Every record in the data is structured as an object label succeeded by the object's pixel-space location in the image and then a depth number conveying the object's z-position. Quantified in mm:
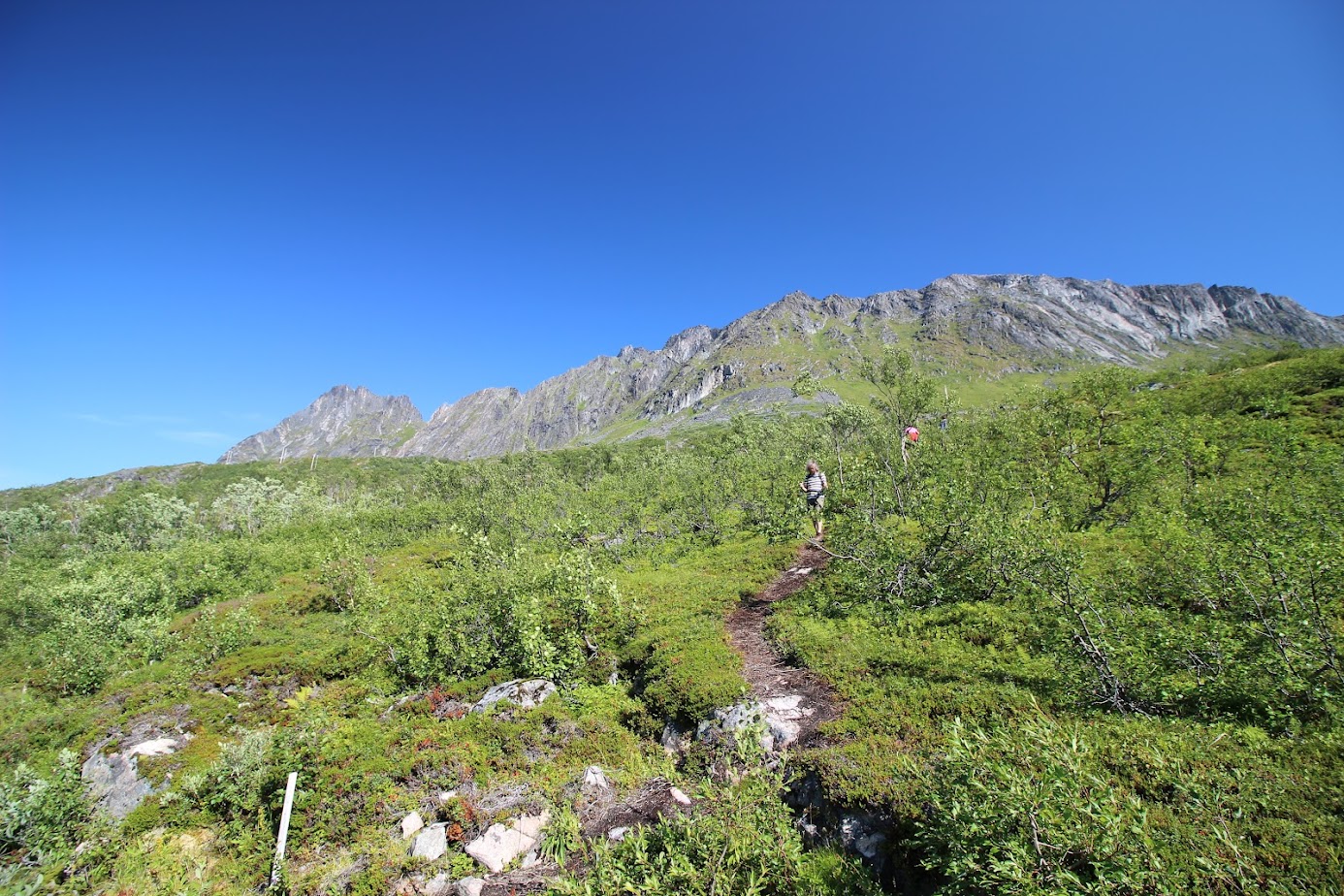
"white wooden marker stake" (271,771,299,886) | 10656
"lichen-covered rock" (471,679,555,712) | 15510
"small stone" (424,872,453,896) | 9773
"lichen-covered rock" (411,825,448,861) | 10656
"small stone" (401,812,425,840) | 11291
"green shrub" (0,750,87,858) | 12516
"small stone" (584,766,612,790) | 12023
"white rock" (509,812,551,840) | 10953
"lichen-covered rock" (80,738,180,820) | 15086
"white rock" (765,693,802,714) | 12344
